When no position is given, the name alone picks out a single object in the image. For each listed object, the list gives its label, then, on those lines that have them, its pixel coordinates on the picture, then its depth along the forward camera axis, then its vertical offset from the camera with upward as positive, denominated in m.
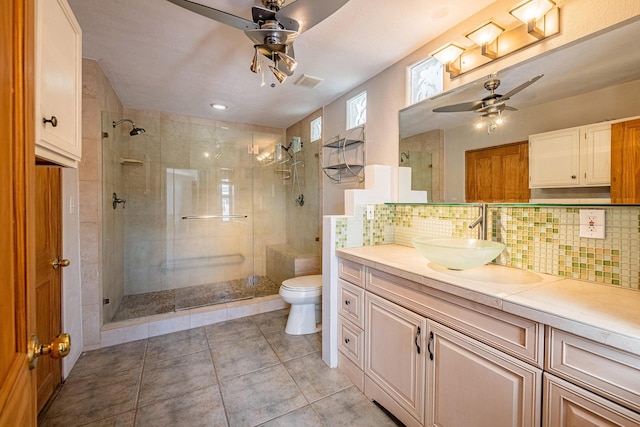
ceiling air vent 2.50 +1.22
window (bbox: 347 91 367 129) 2.67 +1.02
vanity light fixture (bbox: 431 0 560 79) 1.36 +0.97
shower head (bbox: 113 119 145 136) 3.25 +0.97
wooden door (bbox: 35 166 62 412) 1.68 -0.39
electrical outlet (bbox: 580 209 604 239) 1.21 -0.05
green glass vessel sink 1.31 -0.21
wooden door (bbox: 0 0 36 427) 0.48 +0.00
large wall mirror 1.18 +0.56
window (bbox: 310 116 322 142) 3.44 +1.06
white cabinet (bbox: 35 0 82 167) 0.78 +0.41
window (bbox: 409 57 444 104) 1.94 +0.98
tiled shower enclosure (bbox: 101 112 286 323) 3.31 +0.04
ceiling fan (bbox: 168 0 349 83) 1.31 +0.97
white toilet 2.55 -0.86
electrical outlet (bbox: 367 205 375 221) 2.19 -0.01
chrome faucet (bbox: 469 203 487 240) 1.63 -0.06
